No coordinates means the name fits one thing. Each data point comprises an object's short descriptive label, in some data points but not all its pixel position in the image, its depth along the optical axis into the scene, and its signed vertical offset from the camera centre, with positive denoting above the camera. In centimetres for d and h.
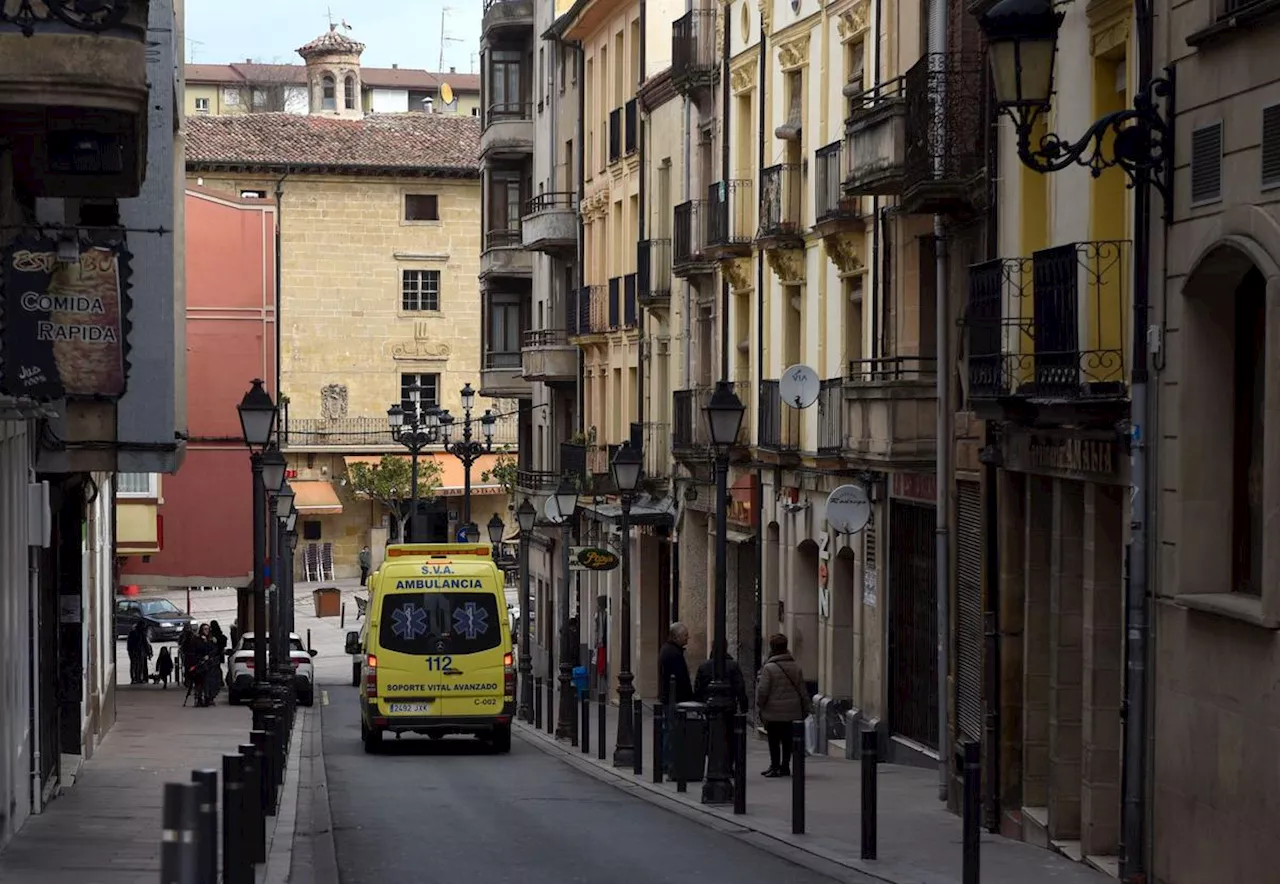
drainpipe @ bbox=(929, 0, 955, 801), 2238 -45
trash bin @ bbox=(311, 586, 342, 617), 7569 -595
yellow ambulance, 2958 -299
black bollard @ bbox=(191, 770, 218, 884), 761 -142
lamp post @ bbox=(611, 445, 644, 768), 2711 -266
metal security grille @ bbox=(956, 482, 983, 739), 2117 -178
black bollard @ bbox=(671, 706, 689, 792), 2295 -333
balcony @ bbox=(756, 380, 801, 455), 3200 -2
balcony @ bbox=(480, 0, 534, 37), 5866 +1048
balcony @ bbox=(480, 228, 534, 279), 5856 +428
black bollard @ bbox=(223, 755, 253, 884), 1292 -231
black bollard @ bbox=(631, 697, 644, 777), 2551 -356
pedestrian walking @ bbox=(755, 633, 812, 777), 2319 -273
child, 4834 -518
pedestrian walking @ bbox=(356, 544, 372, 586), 8294 -521
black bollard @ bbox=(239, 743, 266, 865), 1441 -253
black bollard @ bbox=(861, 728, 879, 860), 1595 -262
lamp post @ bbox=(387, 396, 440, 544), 5106 -32
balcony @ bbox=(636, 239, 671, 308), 4216 +278
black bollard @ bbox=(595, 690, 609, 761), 2880 -392
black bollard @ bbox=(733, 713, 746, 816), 1984 -301
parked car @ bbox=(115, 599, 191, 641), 6588 -574
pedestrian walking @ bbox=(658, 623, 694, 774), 2561 -277
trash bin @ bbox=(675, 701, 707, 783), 2291 -320
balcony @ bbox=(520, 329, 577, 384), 5291 +152
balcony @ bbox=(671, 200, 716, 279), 3778 +306
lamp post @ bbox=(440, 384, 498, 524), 5094 -45
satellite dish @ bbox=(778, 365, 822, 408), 2886 +47
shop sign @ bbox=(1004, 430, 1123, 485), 1614 -24
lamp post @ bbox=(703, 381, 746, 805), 2145 -203
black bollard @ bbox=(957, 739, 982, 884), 1380 -237
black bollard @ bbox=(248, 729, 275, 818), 1793 -283
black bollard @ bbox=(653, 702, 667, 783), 2395 -329
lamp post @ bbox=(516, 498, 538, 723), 3894 -350
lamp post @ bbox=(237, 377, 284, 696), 2241 -13
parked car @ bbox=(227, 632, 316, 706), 4281 -490
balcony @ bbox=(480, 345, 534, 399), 5962 +125
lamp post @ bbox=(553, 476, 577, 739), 3203 -321
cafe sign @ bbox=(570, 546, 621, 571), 3206 -192
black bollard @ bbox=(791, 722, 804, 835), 1783 -290
